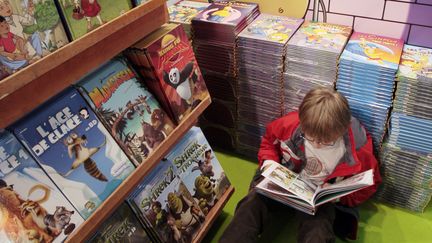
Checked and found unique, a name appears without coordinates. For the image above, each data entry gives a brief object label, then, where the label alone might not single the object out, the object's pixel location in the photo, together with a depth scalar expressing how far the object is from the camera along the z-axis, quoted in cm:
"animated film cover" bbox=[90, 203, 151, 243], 133
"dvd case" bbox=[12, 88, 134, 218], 103
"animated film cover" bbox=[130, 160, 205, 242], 145
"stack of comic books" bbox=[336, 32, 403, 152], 153
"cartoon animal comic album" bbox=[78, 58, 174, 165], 121
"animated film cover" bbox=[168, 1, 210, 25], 191
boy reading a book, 140
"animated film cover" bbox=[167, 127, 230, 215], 162
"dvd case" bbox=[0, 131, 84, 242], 96
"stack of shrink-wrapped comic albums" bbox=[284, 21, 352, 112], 162
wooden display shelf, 89
